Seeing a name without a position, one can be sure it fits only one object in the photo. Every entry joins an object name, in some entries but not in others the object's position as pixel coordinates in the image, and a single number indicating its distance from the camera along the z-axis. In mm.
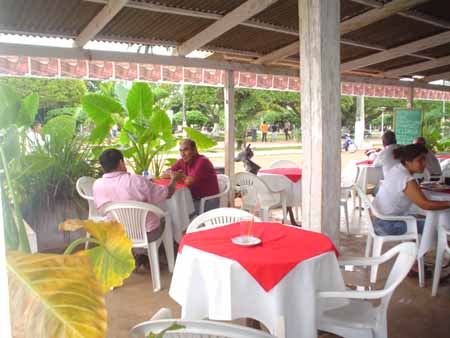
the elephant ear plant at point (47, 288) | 642
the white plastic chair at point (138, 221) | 3354
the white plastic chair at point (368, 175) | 6605
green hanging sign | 8672
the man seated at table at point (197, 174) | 4660
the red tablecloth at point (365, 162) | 7127
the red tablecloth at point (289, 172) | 5340
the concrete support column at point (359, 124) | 22344
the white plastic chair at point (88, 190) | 4262
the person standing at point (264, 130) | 27725
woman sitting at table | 3443
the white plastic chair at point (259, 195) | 5113
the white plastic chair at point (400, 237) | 3500
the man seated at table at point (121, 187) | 3395
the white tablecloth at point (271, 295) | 1991
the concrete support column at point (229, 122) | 6109
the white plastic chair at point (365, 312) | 1993
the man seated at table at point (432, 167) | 6081
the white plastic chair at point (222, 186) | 4777
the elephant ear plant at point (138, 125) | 4887
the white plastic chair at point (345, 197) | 5281
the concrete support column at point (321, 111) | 2775
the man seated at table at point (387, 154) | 5773
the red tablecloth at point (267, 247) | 1980
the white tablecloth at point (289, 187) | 5305
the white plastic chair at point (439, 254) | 3320
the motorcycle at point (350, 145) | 20984
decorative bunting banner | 4758
